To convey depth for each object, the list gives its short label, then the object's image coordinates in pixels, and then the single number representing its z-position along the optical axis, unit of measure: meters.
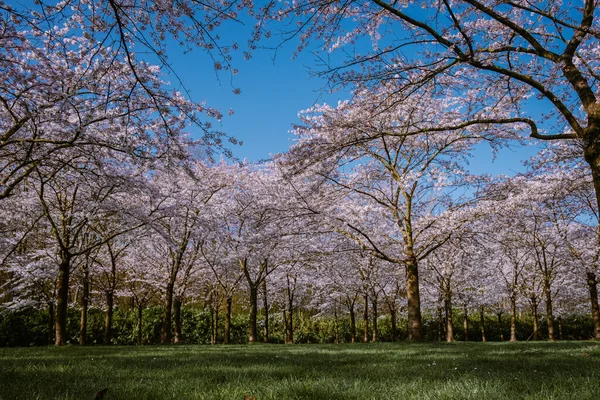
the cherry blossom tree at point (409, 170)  12.33
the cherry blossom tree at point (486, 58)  5.54
